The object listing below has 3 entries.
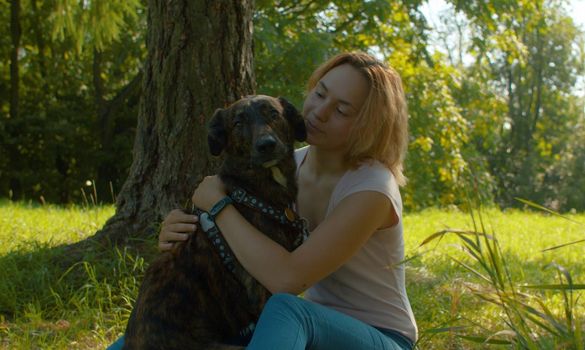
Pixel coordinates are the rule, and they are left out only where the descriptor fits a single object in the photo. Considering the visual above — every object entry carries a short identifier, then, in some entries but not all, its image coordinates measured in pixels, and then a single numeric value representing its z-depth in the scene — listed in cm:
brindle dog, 262
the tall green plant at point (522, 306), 200
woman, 254
